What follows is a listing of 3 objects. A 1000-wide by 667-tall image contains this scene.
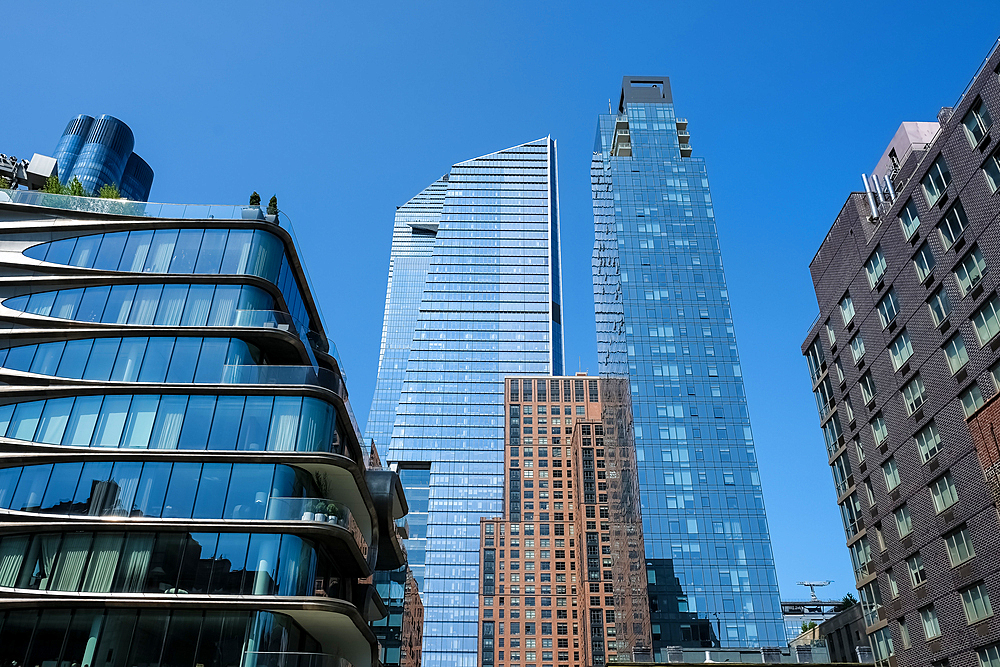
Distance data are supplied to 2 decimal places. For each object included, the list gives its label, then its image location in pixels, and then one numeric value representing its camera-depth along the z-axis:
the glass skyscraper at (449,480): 165.50
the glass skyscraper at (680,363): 101.25
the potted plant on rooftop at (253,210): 38.22
